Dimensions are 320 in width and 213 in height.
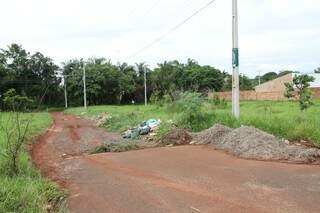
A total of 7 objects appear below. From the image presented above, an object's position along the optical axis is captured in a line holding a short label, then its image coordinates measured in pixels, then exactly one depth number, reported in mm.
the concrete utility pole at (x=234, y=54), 10413
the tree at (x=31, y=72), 45629
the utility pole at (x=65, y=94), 45982
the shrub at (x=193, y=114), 10731
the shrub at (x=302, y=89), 11254
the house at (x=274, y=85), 43047
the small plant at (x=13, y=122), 6129
